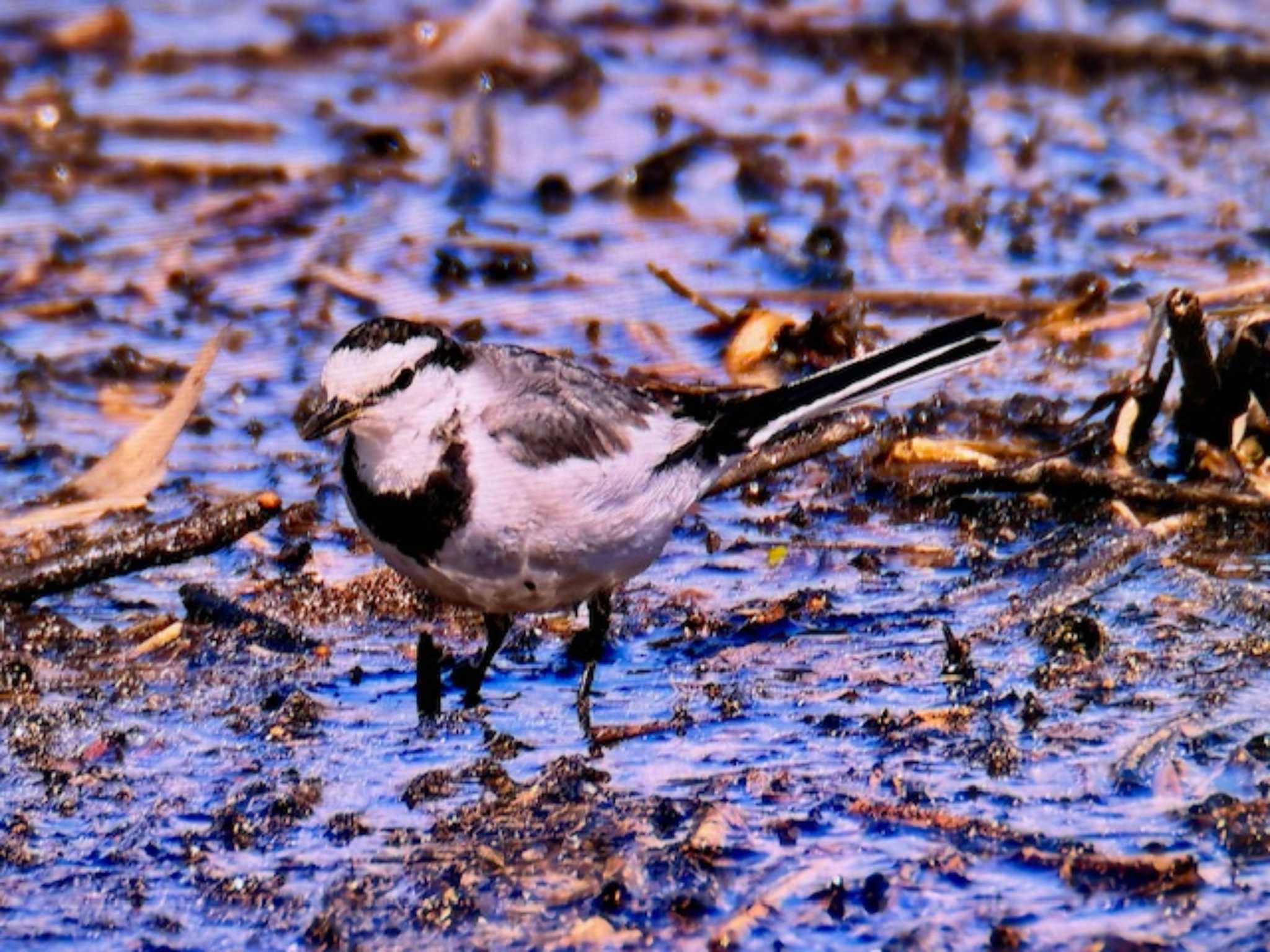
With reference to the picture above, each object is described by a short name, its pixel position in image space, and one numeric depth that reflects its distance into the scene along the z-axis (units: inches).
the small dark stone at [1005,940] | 322.7
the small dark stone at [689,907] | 339.3
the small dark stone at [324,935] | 333.1
